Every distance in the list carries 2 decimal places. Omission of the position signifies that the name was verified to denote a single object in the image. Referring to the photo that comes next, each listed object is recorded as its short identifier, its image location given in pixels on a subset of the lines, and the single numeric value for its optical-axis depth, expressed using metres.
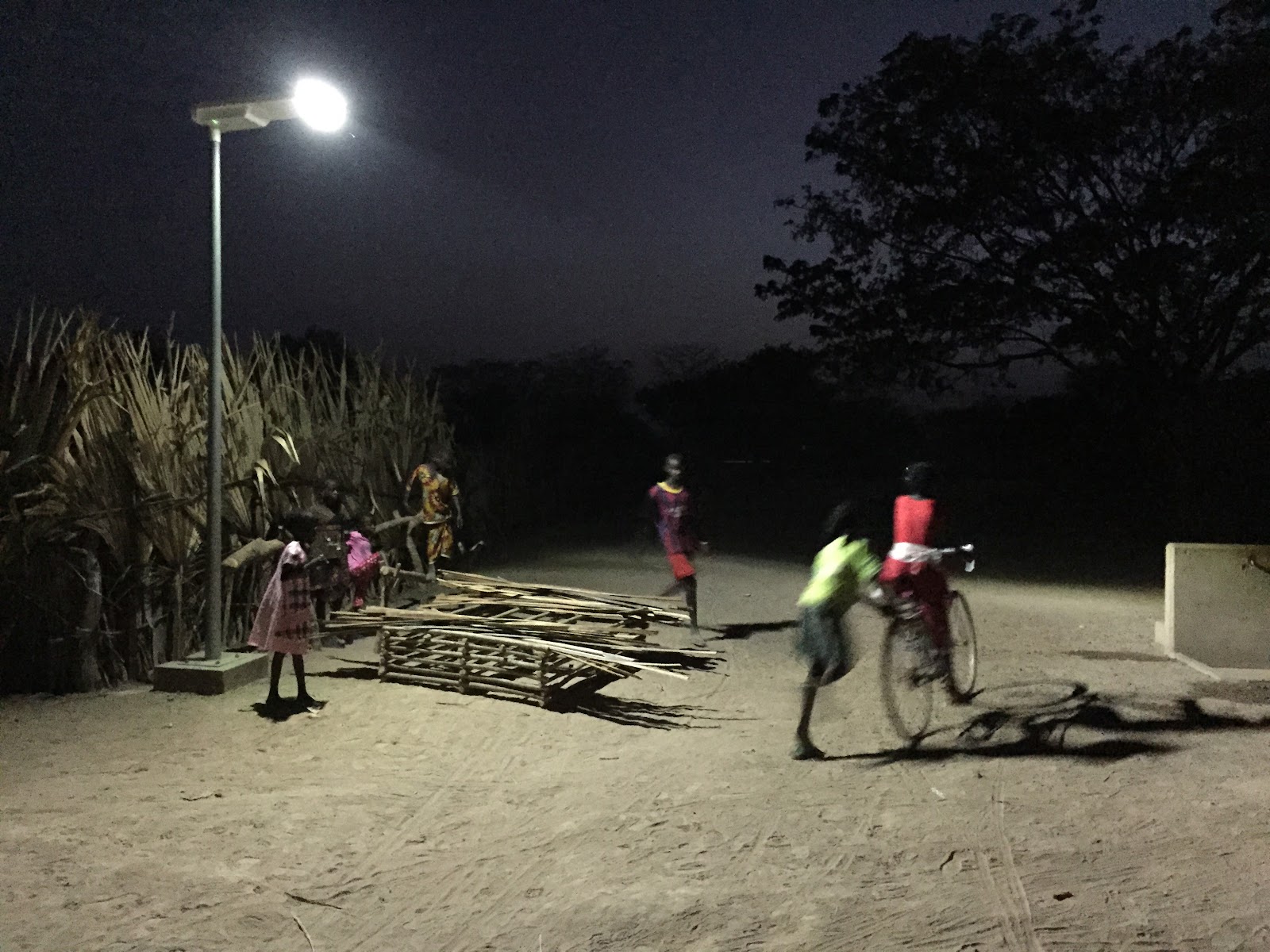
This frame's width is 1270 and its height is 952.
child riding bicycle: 6.54
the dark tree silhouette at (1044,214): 19.38
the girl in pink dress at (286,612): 7.09
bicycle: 6.53
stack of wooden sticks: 7.73
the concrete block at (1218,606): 8.83
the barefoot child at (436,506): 12.22
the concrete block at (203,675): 7.89
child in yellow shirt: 5.97
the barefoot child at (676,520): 9.53
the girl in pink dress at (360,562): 9.95
